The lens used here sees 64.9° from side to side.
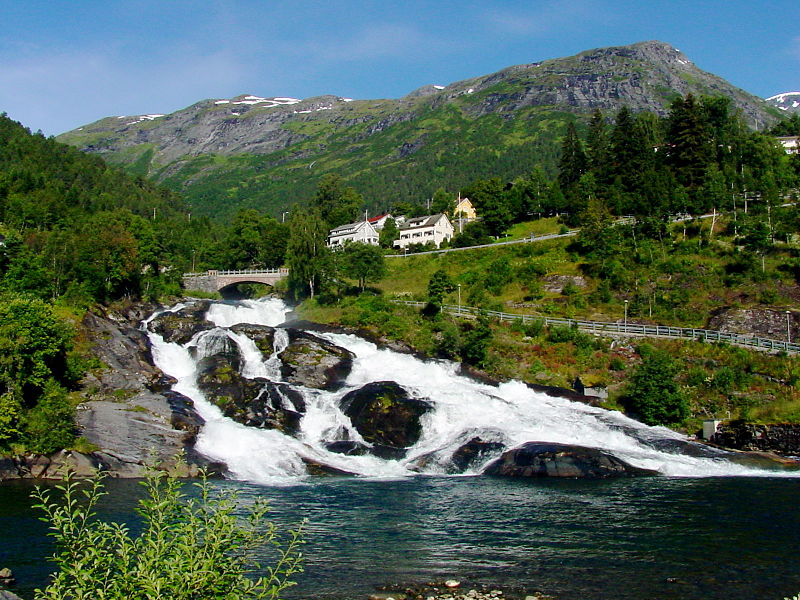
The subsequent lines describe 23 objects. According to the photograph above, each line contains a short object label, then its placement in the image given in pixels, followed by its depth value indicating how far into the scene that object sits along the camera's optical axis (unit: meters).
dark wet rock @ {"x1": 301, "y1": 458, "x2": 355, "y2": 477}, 39.97
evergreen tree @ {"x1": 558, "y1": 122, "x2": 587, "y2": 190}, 113.88
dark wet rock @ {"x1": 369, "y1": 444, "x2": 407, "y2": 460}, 43.28
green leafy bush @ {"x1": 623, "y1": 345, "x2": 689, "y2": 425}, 49.84
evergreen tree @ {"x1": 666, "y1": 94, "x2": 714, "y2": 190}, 95.25
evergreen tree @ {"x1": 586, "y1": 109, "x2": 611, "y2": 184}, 107.12
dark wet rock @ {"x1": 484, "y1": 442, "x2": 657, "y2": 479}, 39.19
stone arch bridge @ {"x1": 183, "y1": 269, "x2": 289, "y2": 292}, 97.06
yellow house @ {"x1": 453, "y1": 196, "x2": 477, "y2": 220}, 129.75
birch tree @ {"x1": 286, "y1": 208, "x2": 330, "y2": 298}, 83.00
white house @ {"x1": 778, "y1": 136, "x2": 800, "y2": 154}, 125.06
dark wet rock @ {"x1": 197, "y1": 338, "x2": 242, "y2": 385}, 53.53
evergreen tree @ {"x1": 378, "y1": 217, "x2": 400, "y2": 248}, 118.67
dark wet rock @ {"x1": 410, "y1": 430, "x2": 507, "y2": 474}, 41.38
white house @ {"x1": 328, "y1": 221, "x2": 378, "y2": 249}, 122.88
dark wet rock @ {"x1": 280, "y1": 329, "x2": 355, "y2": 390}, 55.50
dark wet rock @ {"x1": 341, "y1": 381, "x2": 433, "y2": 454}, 45.50
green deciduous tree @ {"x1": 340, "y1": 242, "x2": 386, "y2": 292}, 81.19
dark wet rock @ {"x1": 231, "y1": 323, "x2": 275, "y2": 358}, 59.44
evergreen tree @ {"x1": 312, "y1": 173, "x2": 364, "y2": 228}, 135.88
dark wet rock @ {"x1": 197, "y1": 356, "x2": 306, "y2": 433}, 47.25
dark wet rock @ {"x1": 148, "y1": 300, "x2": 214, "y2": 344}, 62.53
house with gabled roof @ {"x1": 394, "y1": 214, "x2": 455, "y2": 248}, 116.88
